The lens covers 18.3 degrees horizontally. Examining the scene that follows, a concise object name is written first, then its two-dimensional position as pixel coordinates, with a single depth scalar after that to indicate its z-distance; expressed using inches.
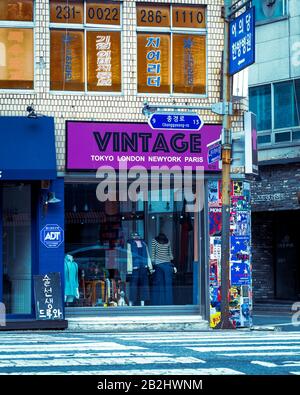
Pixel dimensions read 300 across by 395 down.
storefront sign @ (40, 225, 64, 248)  798.5
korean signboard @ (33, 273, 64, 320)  787.4
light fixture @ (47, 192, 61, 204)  796.0
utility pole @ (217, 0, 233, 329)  783.7
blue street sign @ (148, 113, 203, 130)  781.9
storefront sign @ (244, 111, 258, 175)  797.9
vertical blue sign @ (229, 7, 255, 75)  746.8
